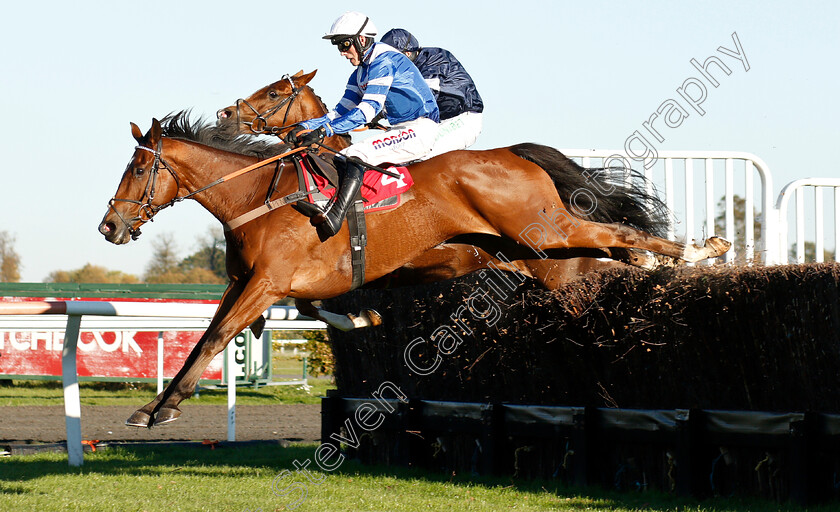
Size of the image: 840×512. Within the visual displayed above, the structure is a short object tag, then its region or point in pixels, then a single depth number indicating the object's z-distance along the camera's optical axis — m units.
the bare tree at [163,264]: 121.44
